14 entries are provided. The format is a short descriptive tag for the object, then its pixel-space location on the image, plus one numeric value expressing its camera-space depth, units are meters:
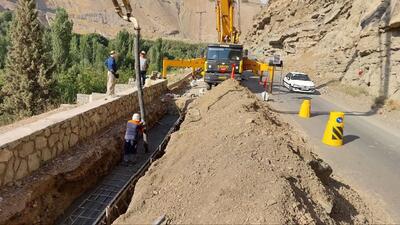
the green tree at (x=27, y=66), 30.01
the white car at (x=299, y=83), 24.78
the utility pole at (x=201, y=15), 172.94
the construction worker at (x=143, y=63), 16.41
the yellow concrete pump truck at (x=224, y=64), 21.53
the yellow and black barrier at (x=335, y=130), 12.02
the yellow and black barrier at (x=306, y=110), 16.11
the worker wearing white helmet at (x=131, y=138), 10.88
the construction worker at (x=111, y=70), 13.03
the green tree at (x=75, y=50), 56.95
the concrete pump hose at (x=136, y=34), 10.98
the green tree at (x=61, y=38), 42.56
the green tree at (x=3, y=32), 53.56
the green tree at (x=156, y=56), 59.99
